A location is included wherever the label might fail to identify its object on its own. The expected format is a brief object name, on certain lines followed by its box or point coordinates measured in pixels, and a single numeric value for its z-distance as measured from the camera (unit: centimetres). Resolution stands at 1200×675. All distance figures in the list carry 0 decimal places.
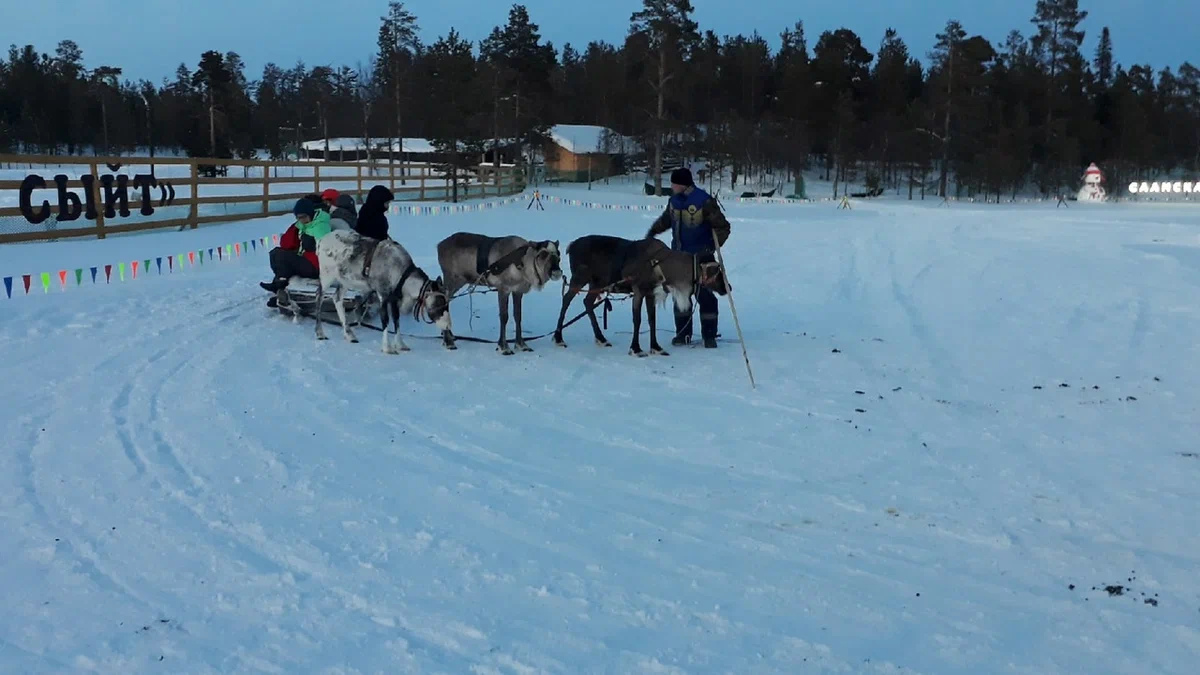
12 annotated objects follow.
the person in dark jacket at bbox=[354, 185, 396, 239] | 1045
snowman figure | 5625
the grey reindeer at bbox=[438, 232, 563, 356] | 908
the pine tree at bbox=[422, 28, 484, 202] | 3849
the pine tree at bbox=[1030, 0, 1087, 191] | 6975
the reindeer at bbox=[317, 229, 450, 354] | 912
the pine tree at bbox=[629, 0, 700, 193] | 5573
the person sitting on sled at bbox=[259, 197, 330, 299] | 1007
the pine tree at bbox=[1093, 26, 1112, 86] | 8831
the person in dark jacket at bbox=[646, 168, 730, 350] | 950
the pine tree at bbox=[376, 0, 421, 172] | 5119
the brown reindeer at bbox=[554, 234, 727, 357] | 917
